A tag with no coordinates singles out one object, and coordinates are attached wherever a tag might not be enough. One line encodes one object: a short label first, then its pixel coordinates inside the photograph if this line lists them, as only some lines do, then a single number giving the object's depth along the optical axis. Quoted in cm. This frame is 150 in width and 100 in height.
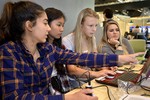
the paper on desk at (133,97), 98
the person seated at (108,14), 364
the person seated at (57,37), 158
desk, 107
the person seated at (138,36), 669
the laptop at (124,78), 124
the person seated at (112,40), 228
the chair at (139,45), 394
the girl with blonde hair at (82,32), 194
